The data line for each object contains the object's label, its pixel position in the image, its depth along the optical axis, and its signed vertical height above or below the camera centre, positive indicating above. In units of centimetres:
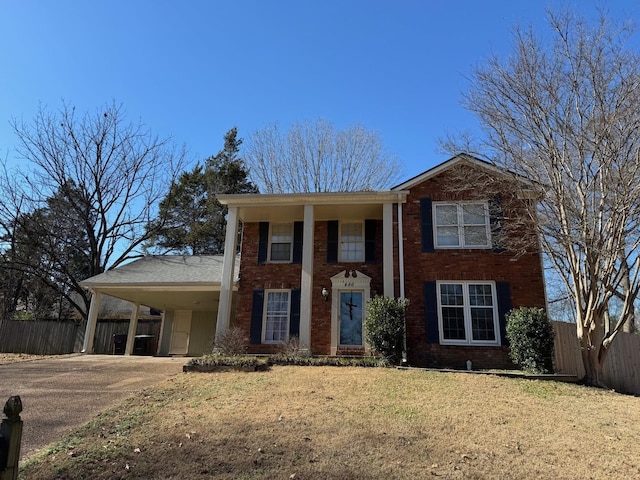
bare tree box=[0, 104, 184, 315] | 2178 +621
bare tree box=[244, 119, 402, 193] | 2397 +937
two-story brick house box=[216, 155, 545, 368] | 1258 +249
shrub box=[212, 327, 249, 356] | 1245 +5
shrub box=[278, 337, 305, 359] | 1219 -7
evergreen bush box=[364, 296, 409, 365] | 1162 +60
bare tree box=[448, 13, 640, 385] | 993 +430
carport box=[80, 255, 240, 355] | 1525 +178
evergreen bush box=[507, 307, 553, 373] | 1088 +37
